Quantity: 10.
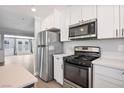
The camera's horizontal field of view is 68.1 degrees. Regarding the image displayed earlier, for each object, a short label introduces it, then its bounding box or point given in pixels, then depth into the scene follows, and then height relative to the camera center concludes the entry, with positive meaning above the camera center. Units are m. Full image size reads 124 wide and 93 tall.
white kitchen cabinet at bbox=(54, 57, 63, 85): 2.43 -0.68
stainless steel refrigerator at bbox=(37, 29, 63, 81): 2.76 -0.16
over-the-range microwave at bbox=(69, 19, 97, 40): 1.86 +0.34
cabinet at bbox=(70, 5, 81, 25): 2.21 +0.77
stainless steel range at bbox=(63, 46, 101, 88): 1.61 -0.46
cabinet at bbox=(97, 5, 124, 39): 1.53 +0.41
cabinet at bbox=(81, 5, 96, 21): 1.89 +0.70
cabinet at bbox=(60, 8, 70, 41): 2.52 +0.62
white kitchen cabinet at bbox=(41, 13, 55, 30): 3.08 +0.81
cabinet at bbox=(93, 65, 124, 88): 1.27 -0.49
